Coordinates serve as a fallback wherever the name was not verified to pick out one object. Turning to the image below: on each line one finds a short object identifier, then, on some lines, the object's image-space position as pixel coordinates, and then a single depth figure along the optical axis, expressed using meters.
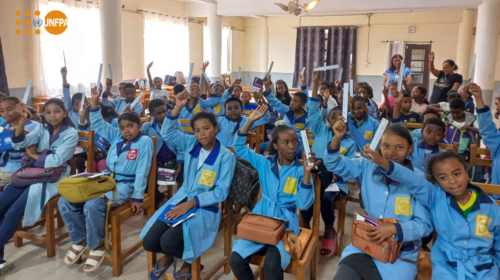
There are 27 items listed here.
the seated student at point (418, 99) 3.82
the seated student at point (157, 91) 4.91
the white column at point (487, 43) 6.45
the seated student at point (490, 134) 2.12
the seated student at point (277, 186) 1.61
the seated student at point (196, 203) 1.78
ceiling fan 5.31
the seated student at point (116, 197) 2.01
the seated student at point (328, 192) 2.19
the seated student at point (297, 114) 3.09
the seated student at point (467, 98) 3.50
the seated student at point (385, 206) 1.47
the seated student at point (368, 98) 3.93
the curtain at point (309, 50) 10.84
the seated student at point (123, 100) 3.78
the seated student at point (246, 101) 4.19
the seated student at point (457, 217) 1.42
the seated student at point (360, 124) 2.77
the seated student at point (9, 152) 2.33
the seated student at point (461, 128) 2.70
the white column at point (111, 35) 5.76
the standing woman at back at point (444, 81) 4.55
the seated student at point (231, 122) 3.22
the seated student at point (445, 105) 3.46
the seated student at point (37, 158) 2.11
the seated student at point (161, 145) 2.72
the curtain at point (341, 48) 10.40
